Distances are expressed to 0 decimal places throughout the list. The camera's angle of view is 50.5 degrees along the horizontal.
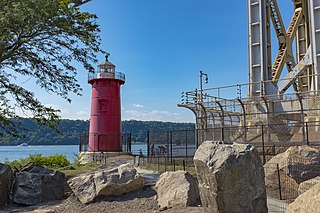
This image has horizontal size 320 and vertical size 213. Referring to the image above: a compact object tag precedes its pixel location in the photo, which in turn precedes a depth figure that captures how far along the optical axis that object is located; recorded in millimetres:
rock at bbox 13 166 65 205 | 12742
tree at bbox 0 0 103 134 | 14969
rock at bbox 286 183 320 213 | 4881
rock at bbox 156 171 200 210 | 9742
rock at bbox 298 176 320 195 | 9967
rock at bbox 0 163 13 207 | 12827
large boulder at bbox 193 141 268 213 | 7250
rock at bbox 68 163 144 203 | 11602
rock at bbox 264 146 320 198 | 12117
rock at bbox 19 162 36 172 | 16547
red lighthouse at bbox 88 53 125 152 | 30344
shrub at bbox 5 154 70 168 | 23625
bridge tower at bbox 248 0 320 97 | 23203
